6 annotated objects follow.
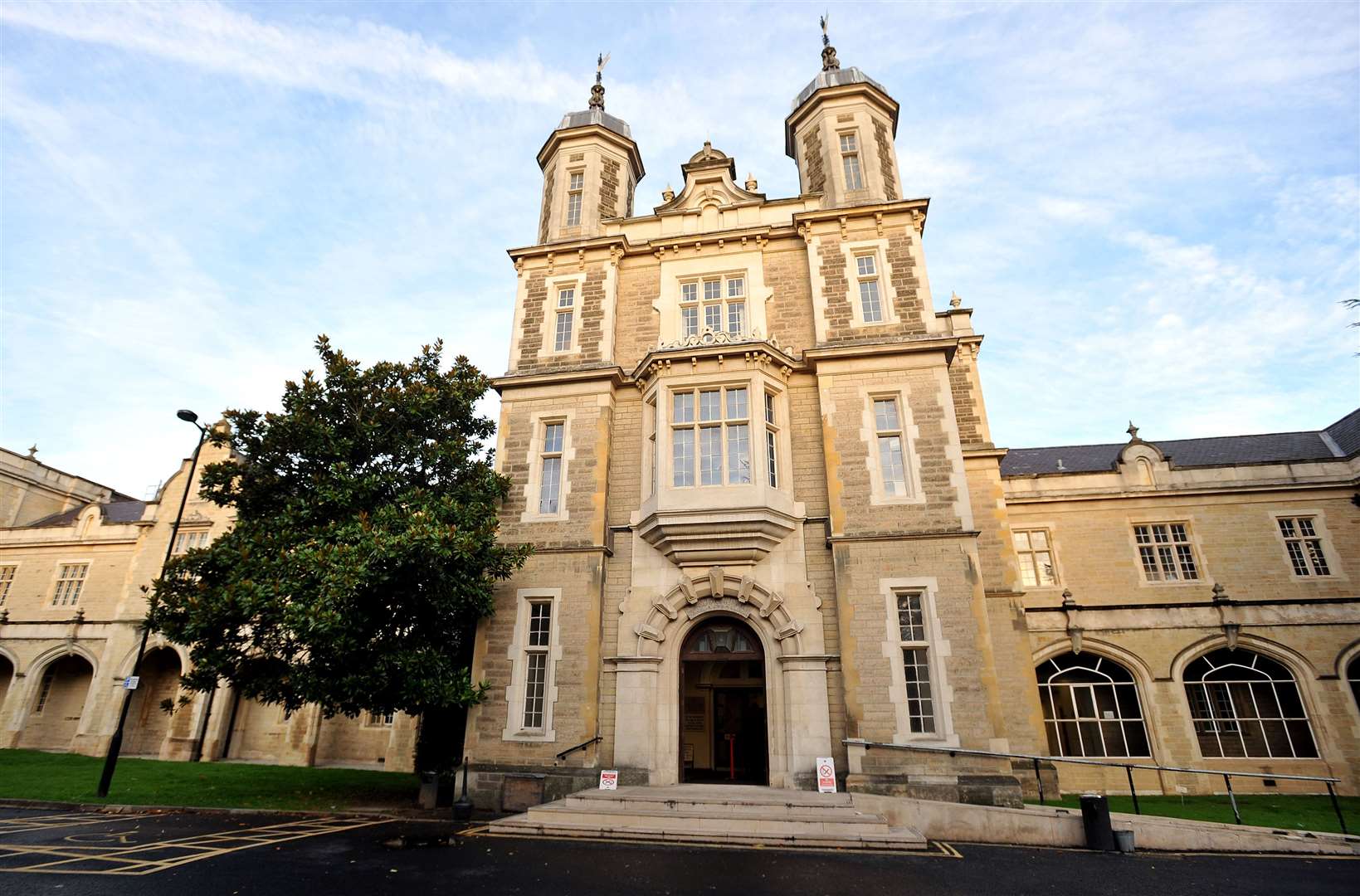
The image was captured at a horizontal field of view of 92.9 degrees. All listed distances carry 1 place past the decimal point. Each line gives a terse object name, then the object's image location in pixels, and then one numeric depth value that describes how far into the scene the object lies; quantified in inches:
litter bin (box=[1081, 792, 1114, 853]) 404.5
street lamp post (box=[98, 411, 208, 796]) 588.1
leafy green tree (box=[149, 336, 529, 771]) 495.5
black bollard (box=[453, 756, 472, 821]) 482.0
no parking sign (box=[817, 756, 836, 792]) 488.1
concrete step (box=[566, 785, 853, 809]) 440.8
